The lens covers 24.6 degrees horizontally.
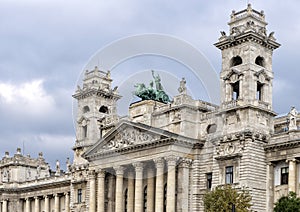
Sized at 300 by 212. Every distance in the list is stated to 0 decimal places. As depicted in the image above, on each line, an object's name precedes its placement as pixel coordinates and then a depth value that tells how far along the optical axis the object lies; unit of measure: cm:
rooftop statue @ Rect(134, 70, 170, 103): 8650
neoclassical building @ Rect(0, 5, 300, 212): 7150
